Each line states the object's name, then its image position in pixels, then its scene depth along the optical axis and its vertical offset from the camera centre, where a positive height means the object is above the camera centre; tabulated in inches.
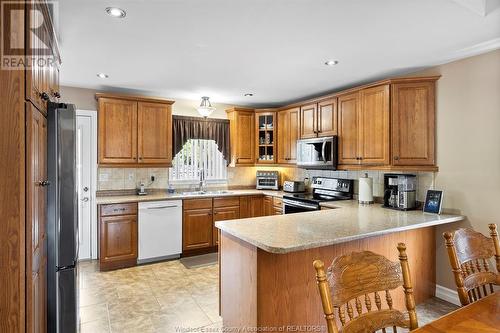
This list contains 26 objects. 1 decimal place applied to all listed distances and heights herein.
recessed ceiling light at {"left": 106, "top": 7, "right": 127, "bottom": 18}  80.5 +41.9
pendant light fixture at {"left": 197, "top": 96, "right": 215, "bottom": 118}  175.2 +33.1
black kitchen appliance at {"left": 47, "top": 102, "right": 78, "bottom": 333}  71.6 -10.6
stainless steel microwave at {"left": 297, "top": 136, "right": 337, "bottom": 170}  155.1 +6.1
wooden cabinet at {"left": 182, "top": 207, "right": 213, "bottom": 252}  171.2 -37.9
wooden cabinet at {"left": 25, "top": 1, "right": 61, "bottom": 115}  52.4 +22.7
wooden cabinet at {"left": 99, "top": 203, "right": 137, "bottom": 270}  150.8 -37.1
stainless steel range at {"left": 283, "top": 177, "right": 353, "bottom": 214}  155.0 -18.1
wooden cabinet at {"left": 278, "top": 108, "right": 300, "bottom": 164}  184.9 +18.9
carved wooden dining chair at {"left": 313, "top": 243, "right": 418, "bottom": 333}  48.4 -20.9
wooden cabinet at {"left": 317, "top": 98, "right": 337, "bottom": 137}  156.6 +25.2
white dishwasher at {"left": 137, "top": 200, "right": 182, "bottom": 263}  159.9 -36.2
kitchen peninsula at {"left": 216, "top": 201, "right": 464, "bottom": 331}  80.4 -27.5
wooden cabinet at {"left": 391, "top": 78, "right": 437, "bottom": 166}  123.9 +17.3
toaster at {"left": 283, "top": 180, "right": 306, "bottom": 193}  185.6 -13.9
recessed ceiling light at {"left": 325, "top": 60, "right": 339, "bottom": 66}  121.1 +41.9
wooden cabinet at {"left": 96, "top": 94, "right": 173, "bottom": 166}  160.2 +18.8
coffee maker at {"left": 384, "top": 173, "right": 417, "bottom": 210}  125.9 -11.9
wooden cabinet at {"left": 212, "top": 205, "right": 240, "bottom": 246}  179.9 -30.7
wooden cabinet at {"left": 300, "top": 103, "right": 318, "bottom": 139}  169.4 +25.3
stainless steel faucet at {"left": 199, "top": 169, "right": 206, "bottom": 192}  197.3 -11.8
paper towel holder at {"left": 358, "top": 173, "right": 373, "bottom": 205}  142.8 -12.9
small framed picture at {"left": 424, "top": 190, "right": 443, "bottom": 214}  118.0 -15.0
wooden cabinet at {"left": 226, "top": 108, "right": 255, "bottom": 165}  201.5 +19.8
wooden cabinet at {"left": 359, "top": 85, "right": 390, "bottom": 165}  129.4 +17.0
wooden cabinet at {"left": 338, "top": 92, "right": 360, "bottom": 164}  143.9 +18.0
